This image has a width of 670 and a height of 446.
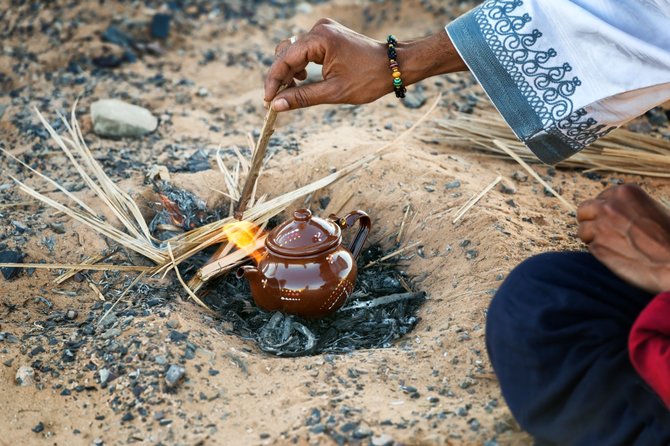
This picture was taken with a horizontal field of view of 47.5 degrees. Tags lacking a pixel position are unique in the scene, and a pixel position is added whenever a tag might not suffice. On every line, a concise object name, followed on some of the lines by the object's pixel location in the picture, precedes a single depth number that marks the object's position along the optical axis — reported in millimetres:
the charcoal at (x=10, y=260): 2990
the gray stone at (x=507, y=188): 3447
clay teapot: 2748
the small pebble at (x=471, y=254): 2951
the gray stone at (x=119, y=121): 4156
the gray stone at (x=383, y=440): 2092
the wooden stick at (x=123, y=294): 2759
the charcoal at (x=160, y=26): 5465
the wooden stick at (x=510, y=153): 3325
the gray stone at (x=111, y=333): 2617
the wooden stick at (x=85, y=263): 2977
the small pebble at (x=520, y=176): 3605
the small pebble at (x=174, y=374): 2396
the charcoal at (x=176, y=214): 3238
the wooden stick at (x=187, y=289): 2875
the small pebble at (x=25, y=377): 2482
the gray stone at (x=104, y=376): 2459
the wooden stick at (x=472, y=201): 3146
